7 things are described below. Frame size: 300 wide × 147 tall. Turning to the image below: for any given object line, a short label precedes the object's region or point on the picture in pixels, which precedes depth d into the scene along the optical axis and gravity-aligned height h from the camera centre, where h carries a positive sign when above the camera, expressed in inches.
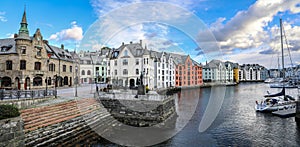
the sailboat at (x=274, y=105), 1104.8 -203.7
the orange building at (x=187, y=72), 2972.4 +74.8
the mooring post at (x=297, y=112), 895.5 -204.2
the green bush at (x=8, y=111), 461.3 -96.2
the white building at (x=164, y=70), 2268.6 +98.4
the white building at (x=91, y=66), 2635.3 +179.0
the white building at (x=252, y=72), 6284.0 +100.4
